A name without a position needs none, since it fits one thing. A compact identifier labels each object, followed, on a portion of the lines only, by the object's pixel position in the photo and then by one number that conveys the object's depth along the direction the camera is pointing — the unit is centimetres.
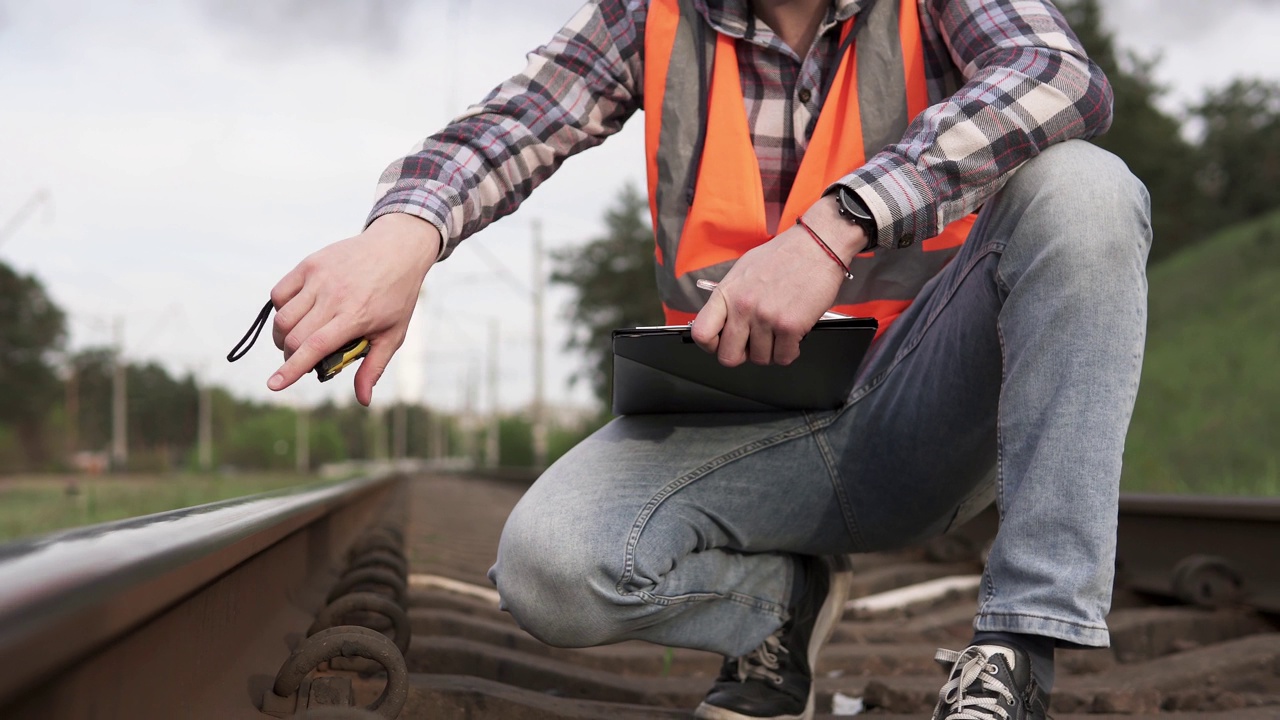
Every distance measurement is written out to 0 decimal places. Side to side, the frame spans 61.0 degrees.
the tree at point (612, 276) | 2964
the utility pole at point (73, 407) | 6644
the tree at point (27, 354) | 5238
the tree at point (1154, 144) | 3112
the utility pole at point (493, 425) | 4128
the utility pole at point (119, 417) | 4428
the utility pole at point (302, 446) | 6050
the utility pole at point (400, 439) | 5204
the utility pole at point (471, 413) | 6244
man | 150
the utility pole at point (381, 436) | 5509
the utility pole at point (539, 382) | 2658
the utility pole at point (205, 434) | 4489
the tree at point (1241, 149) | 4050
